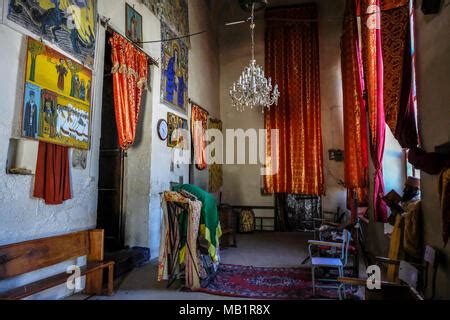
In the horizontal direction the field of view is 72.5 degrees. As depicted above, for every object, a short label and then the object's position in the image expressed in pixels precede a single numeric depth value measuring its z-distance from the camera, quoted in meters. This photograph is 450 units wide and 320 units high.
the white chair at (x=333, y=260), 3.61
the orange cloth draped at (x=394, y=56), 3.54
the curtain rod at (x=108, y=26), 4.40
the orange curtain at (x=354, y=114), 6.66
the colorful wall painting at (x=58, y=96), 3.21
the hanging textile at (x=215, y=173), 8.73
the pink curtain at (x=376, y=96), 4.86
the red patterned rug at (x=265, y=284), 3.71
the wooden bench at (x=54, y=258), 2.74
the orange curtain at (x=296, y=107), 9.05
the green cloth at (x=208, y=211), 3.96
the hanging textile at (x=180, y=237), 3.82
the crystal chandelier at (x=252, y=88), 5.71
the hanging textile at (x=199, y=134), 7.62
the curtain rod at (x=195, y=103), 7.55
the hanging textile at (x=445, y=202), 2.43
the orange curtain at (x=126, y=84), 4.70
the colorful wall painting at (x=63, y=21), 3.14
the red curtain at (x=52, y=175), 3.30
